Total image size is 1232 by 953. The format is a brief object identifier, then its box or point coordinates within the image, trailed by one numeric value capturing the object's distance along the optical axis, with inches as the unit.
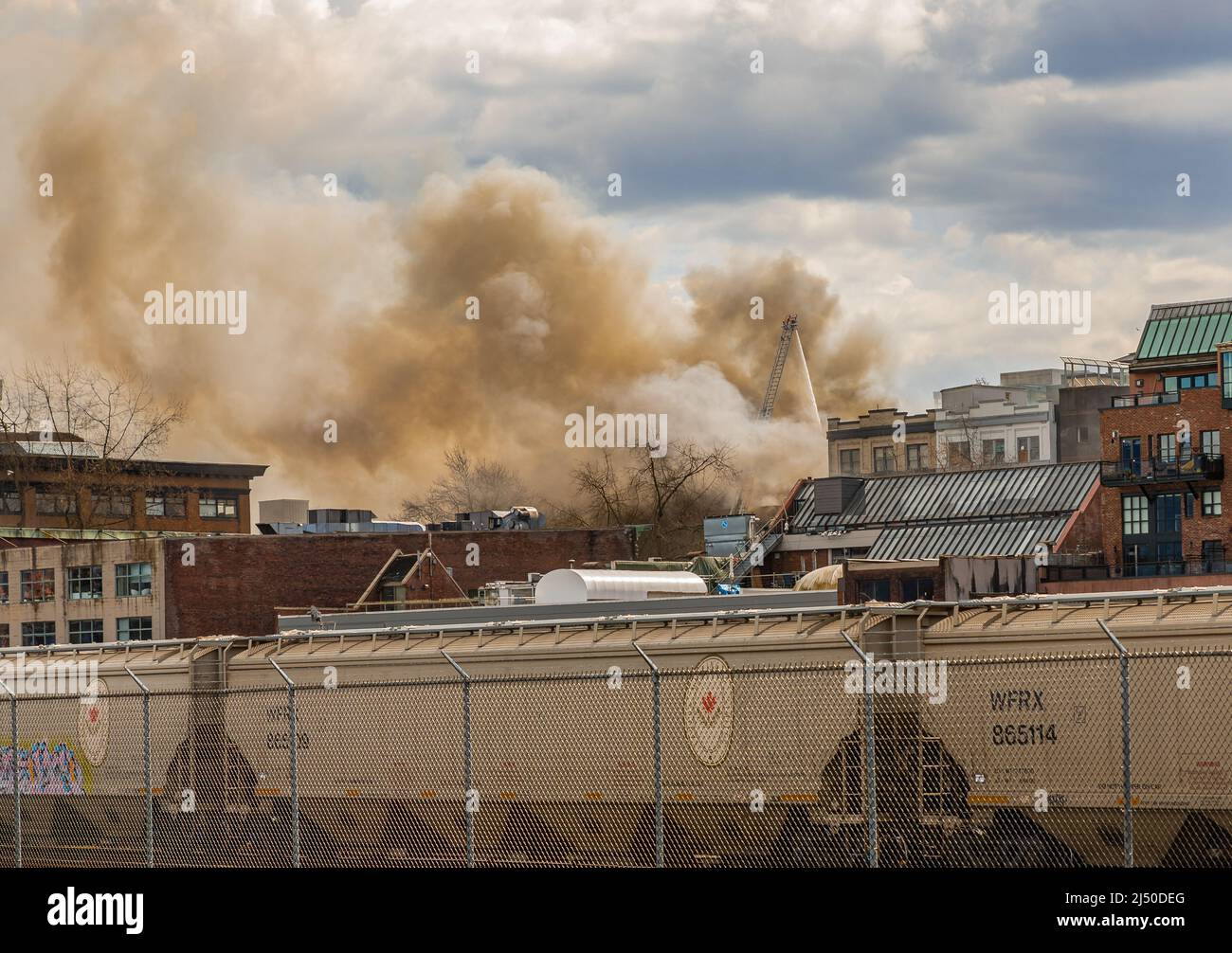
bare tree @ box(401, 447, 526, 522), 5064.0
